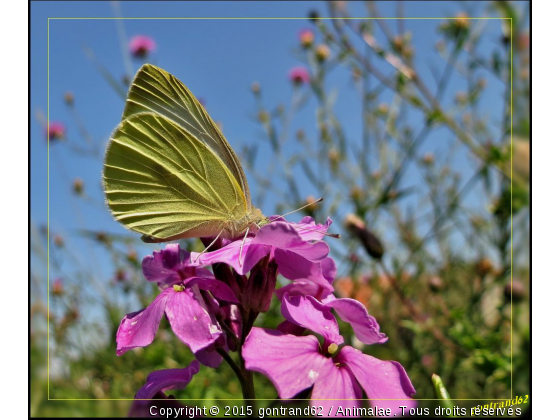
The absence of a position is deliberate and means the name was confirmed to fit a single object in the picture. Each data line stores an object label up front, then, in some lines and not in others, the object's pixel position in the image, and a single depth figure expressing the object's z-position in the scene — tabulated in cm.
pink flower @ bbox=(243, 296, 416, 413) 11
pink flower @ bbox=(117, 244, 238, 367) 11
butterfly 14
